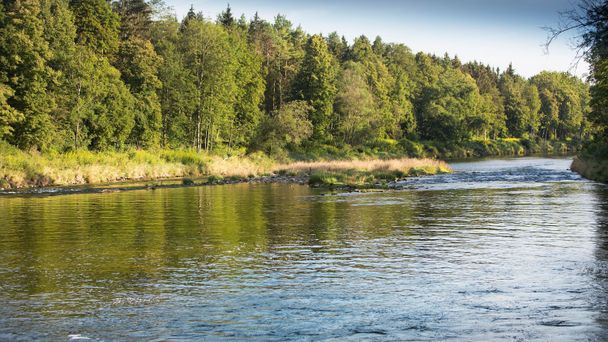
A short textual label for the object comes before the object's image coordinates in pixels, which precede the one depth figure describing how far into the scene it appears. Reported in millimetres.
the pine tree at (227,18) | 127375
